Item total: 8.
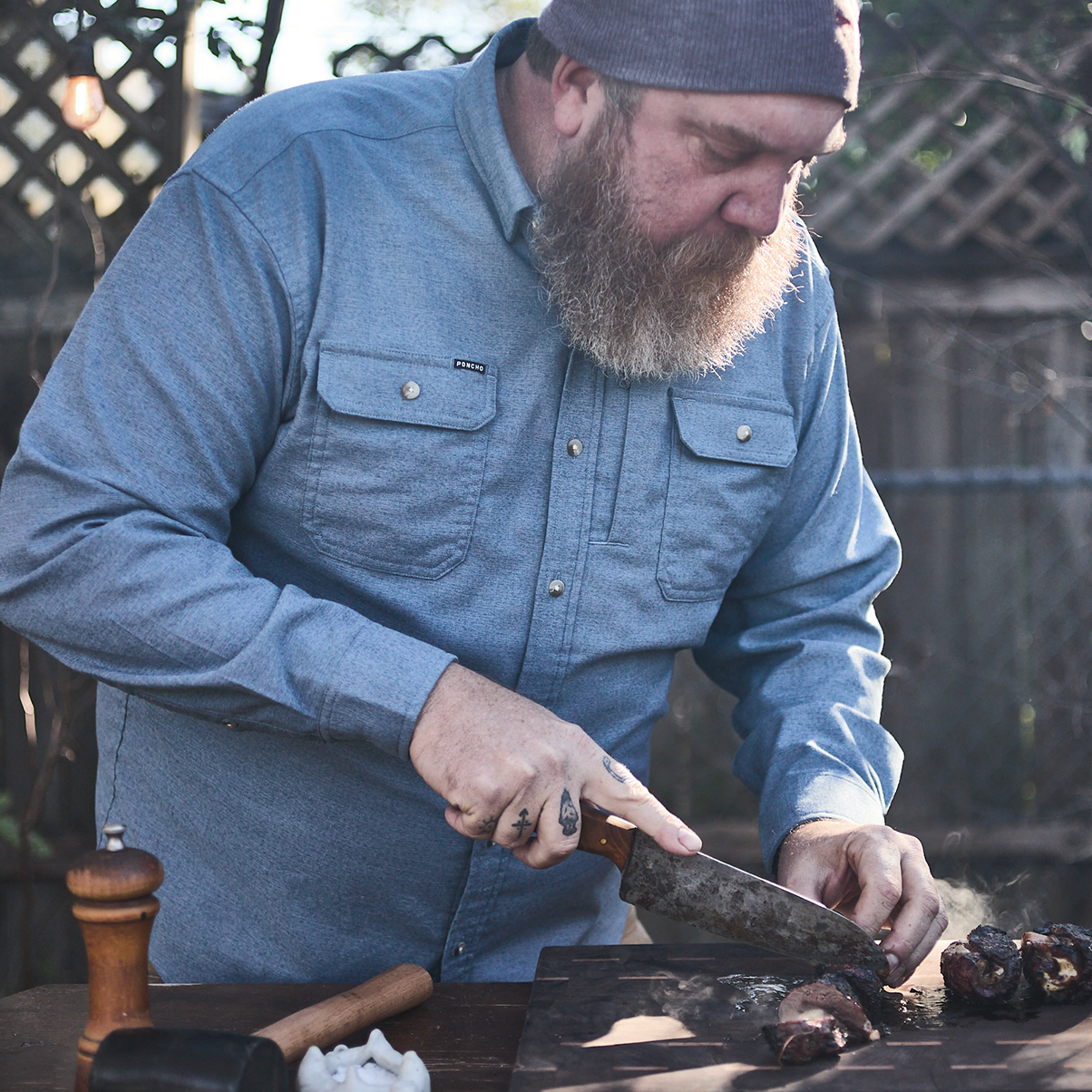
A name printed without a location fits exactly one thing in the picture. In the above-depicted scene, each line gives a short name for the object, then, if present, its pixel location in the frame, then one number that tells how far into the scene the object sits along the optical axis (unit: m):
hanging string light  3.00
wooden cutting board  1.40
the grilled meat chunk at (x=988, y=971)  1.65
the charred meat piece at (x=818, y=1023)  1.43
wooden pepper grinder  1.26
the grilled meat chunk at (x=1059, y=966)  1.64
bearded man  1.63
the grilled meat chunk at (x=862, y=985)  1.64
